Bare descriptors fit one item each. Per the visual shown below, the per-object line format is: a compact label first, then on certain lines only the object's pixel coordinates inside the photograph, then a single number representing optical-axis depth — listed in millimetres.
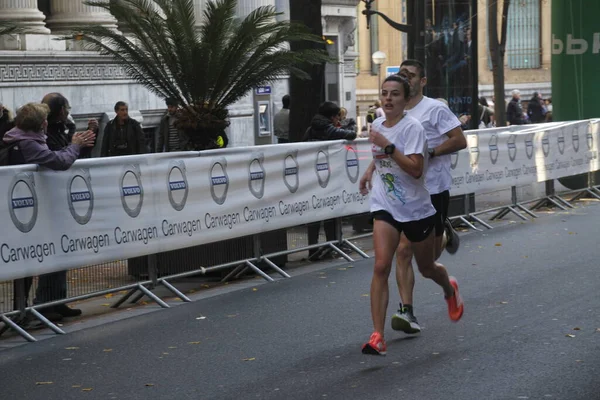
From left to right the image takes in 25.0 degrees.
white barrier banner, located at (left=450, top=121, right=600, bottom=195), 17828
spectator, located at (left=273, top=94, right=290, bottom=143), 21969
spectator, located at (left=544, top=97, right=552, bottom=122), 39531
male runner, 9492
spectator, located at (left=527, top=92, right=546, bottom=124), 38594
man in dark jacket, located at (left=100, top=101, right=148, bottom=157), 18250
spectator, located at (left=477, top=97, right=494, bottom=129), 32225
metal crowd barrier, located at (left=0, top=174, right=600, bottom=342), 10477
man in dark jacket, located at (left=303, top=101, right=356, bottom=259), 15891
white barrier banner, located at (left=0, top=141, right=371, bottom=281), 10305
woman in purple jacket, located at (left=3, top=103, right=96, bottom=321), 10539
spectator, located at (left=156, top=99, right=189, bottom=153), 18562
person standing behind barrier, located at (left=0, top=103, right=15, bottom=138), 14070
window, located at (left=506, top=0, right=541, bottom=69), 65875
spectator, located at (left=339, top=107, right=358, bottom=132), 18266
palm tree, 15164
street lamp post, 48906
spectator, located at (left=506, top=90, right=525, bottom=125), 35541
